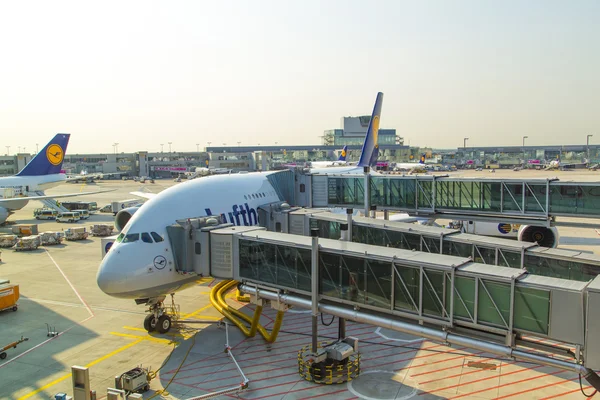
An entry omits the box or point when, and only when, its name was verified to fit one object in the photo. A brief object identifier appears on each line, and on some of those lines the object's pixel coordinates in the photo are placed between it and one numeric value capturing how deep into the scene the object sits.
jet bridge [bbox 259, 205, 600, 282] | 17.73
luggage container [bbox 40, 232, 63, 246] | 47.67
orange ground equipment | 27.06
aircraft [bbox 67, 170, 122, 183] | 85.03
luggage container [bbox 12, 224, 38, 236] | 51.56
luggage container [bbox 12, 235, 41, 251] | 45.03
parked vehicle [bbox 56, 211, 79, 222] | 63.69
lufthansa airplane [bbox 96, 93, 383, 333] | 20.06
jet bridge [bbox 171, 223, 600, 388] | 12.55
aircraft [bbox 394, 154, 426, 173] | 141.14
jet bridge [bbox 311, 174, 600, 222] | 26.75
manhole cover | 17.20
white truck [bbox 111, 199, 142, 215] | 61.00
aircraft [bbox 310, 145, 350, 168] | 99.31
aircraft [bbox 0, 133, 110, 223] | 63.28
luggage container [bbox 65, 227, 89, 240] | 50.62
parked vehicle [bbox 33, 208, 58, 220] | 66.69
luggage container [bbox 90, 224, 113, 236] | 52.80
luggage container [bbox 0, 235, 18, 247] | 47.34
